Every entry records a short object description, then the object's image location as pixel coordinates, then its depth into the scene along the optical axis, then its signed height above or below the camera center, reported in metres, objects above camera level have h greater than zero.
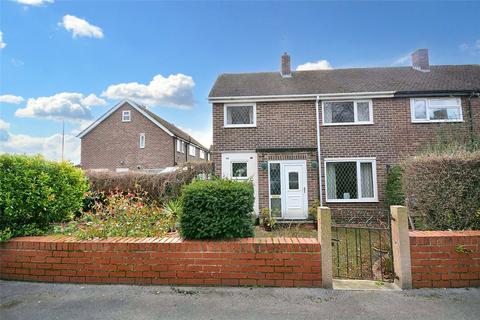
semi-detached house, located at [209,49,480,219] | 10.80 +1.99
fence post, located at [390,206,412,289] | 3.55 -1.01
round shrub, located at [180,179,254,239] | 3.70 -0.47
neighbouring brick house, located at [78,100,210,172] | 21.06 +3.39
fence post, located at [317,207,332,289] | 3.54 -1.00
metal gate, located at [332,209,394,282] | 4.25 -1.71
